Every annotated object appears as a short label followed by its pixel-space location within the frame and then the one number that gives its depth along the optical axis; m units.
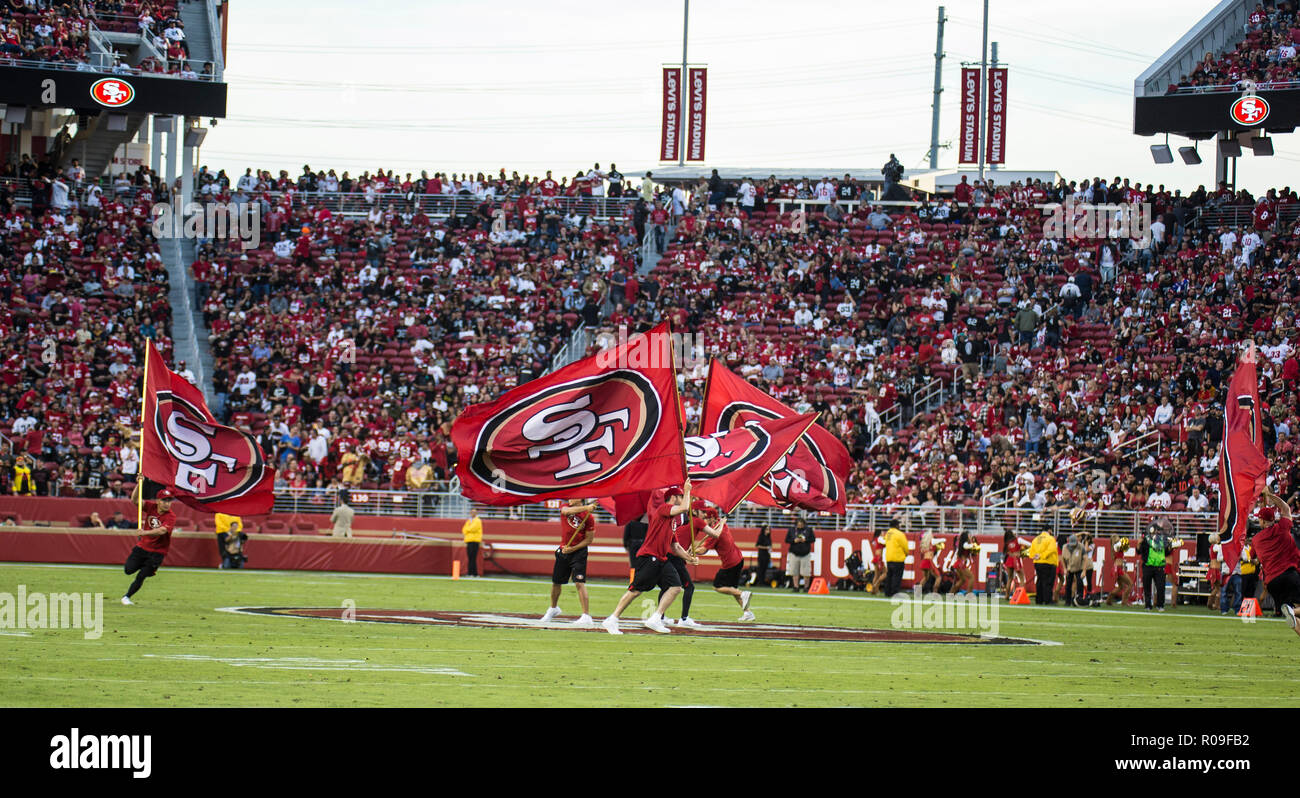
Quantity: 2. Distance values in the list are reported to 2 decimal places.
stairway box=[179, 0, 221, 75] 57.06
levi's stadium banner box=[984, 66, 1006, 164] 58.25
